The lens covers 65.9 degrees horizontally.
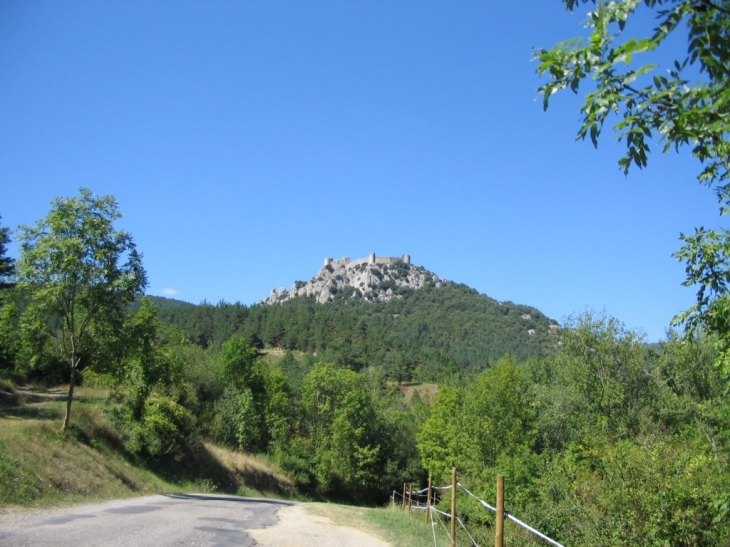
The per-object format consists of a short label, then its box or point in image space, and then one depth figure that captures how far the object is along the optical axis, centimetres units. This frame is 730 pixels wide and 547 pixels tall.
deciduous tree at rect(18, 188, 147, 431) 2086
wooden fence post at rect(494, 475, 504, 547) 756
